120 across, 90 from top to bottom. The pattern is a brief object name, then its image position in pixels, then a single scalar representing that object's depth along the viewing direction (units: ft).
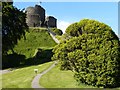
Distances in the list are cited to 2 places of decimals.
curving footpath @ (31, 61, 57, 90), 102.99
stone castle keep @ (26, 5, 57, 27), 325.62
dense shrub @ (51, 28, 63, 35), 301.86
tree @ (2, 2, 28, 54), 182.37
